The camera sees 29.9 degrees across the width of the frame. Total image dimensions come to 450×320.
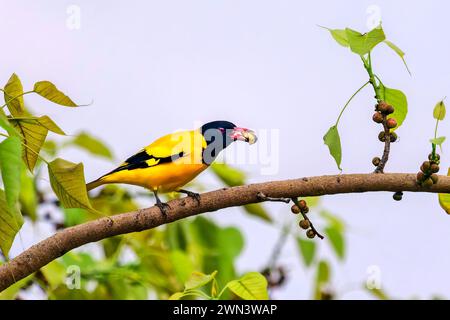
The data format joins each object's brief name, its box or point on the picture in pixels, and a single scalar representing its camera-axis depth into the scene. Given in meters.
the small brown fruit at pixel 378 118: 2.58
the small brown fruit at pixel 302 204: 2.54
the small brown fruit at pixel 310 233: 2.54
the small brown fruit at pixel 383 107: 2.55
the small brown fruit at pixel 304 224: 2.54
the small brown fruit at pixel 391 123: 2.58
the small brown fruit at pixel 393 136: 2.63
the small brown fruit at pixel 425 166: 2.46
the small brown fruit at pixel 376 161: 2.58
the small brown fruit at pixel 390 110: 2.55
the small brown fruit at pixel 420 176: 2.48
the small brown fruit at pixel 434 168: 2.46
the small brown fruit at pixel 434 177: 2.48
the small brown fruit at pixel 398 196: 2.57
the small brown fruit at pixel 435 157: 2.50
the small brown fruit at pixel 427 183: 2.48
